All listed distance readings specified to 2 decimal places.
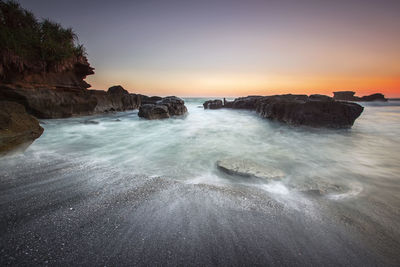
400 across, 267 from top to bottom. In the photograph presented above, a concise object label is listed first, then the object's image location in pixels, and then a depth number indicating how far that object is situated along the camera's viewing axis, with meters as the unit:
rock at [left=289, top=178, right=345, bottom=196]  2.31
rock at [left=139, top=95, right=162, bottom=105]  23.78
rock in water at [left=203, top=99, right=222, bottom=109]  25.21
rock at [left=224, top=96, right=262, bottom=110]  22.23
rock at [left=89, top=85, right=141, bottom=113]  13.44
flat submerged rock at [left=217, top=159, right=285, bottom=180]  2.74
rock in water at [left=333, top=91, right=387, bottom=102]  46.03
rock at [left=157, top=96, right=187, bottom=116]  14.10
